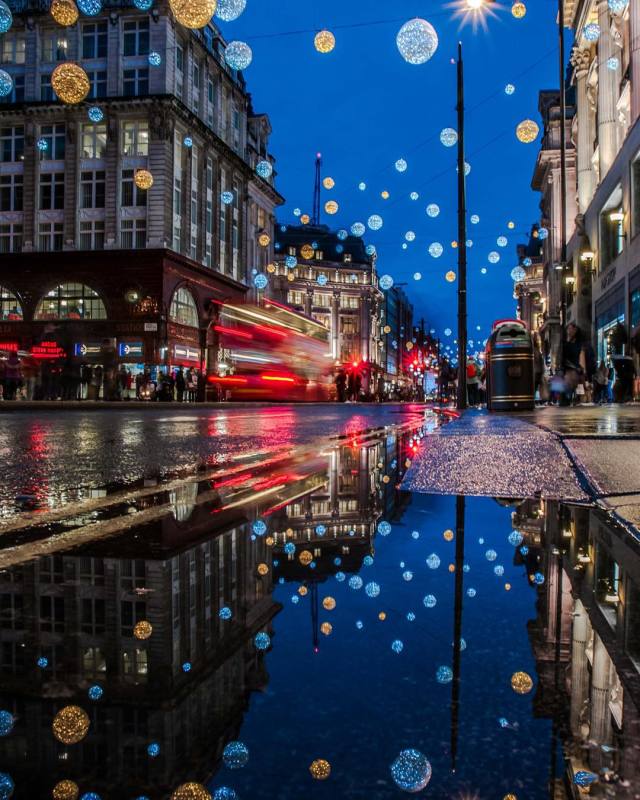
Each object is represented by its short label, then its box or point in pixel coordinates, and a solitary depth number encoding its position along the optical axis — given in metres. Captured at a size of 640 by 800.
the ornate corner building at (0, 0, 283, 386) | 38.38
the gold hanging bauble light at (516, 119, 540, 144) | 21.59
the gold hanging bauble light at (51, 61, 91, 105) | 28.12
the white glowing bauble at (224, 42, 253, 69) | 20.92
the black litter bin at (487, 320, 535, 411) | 14.15
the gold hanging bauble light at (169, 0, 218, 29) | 17.30
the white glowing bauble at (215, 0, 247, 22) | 17.36
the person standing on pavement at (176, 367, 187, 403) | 33.16
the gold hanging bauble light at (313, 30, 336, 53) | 16.57
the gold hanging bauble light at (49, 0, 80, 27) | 23.88
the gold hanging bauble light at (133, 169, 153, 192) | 37.44
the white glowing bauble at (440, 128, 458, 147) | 21.09
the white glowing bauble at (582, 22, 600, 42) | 25.11
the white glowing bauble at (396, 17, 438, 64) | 14.16
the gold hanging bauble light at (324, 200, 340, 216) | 28.23
